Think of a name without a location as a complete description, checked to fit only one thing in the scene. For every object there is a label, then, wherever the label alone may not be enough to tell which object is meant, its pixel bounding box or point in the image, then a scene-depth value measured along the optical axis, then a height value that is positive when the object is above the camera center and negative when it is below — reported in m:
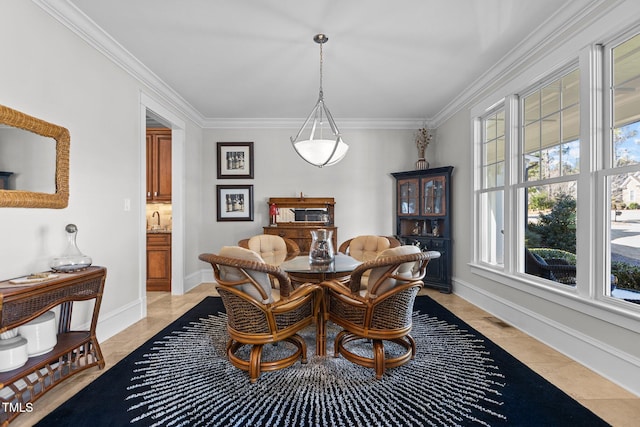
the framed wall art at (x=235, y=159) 5.41 +0.90
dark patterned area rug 1.78 -1.15
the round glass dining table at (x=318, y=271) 2.49 -0.46
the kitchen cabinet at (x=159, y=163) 4.85 +0.75
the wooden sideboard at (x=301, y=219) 5.01 -0.11
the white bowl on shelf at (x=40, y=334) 1.93 -0.75
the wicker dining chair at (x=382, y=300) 2.12 -0.61
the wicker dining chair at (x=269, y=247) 3.53 -0.40
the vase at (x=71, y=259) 2.25 -0.34
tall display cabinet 4.66 -0.05
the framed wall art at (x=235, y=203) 5.40 +0.16
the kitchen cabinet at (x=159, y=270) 4.75 -0.86
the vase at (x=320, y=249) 2.82 -0.33
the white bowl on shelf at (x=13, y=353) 1.76 -0.79
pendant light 2.92 +0.59
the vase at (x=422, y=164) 5.11 +0.77
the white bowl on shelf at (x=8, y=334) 1.86 -0.72
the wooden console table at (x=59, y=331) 1.73 -0.88
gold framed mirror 2.01 +0.35
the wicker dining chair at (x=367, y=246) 3.59 -0.39
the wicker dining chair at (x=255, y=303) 2.04 -0.62
